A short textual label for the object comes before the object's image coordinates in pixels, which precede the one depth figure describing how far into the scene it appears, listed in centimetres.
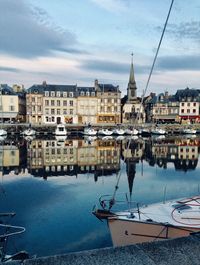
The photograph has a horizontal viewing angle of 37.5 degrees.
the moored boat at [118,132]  6612
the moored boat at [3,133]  5890
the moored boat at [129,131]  6702
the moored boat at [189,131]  7374
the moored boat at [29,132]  6062
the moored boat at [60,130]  6209
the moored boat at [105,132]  6532
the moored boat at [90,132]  6331
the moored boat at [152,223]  859
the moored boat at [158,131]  7019
